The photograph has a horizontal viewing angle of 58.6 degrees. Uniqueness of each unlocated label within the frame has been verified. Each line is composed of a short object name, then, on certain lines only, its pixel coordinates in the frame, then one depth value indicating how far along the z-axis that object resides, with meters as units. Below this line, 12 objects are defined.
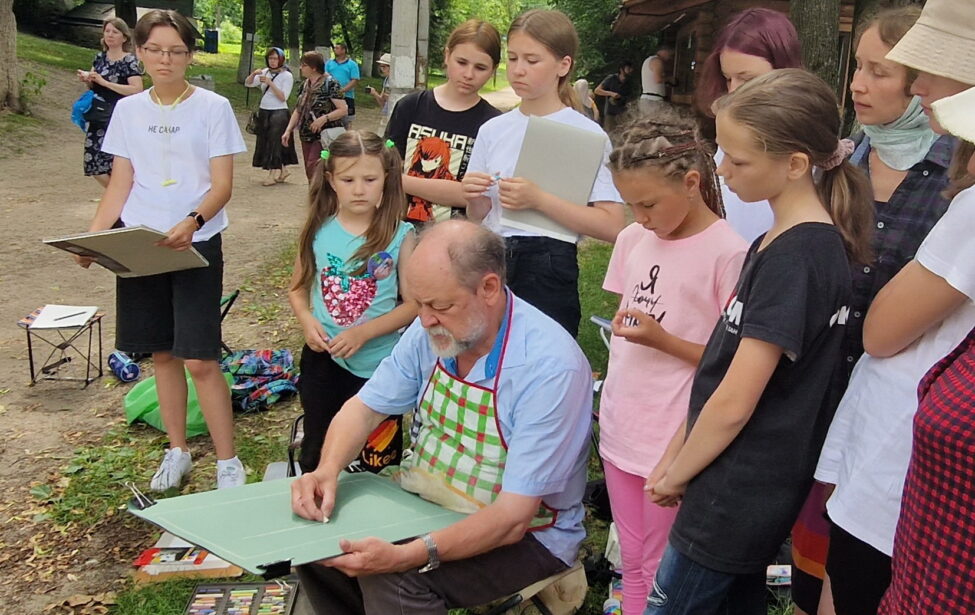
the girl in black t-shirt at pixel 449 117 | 3.40
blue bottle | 4.92
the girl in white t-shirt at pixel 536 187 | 2.93
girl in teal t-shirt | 3.16
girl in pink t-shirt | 2.19
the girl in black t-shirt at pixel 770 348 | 1.71
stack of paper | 4.80
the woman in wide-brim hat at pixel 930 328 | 1.25
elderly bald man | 2.09
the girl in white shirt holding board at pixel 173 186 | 3.38
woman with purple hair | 2.58
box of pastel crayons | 2.82
